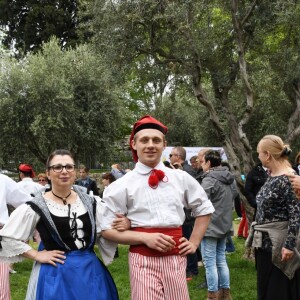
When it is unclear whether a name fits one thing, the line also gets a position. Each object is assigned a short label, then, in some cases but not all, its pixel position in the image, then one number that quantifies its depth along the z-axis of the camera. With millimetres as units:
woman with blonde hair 4105
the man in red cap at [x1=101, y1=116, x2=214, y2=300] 3373
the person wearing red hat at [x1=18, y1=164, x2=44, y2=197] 8398
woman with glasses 3449
